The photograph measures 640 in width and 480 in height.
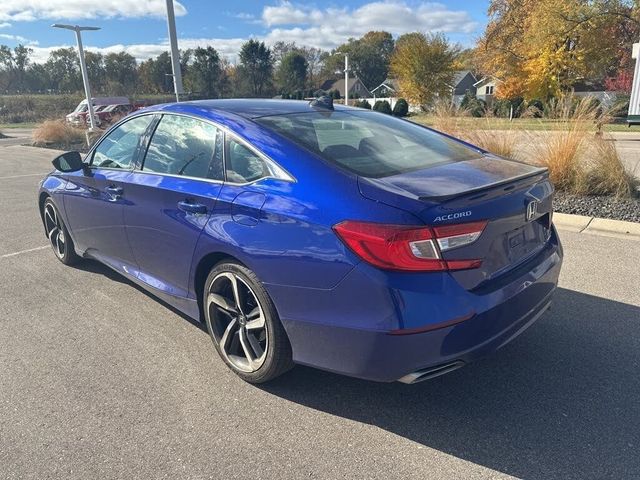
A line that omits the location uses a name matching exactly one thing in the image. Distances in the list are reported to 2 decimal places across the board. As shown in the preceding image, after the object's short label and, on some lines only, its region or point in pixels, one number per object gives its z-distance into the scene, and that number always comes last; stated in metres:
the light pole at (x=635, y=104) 18.31
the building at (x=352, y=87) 87.64
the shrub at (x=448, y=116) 8.10
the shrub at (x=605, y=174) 6.56
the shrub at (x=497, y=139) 7.47
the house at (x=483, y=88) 65.50
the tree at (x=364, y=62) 104.62
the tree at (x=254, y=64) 84.50
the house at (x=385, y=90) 74.50
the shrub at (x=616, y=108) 6.99
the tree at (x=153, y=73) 86.50
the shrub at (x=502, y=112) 8.19
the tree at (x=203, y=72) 78.75
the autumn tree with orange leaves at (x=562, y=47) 28.72
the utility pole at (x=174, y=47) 12.20
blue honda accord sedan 2.22
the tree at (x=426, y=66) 38.56
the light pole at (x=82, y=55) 19.62
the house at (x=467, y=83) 78.45
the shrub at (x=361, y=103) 42.48
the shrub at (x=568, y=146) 6.77
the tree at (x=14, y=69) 86.50
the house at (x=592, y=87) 49.59
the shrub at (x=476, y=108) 8.79
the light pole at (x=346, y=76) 29.65
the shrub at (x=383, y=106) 38.88
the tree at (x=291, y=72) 85.19
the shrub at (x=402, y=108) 38.21
